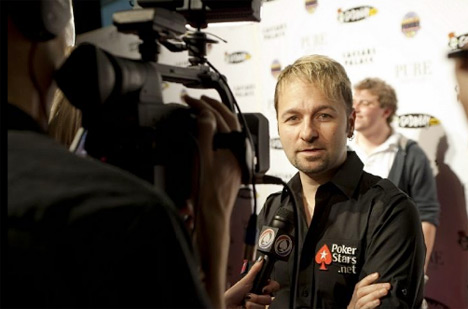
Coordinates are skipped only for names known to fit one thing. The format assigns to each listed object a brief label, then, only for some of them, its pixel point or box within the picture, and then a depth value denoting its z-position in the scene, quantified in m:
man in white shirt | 2.76
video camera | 0.67
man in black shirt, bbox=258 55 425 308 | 1.35
